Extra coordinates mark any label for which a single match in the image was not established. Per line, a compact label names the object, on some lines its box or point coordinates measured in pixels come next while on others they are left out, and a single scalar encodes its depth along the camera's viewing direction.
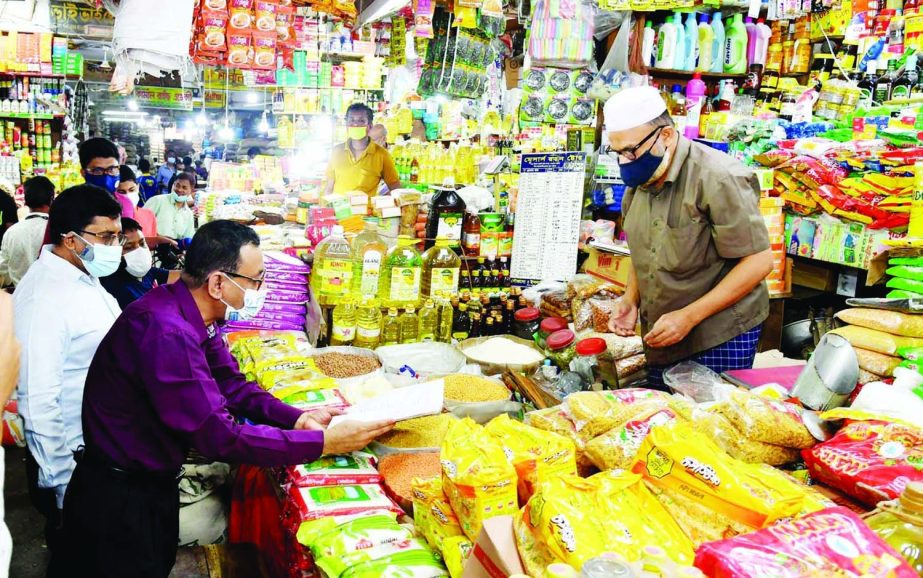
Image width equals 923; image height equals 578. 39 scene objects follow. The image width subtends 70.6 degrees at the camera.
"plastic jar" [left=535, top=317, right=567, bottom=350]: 3.38
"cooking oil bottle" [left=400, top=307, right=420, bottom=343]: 3.60
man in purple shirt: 1.82
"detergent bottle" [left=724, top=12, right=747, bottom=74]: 4.89
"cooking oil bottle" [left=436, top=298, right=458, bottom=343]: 3.73
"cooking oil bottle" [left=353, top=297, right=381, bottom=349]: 3.43
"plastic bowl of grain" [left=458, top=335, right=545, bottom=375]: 3.06
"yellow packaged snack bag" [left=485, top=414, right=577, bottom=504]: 1.47
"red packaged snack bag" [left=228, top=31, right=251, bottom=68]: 5.31
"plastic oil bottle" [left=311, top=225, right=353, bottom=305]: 3.50
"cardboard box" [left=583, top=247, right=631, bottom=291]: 3.98
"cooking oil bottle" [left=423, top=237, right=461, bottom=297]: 3.77
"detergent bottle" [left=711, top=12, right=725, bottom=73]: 4.86
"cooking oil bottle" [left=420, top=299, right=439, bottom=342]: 3.68
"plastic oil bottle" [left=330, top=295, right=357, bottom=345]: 3.41
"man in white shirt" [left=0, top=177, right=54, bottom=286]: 4.38
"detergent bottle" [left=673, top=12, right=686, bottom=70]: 4.66
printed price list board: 4.25
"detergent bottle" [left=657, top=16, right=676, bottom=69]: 4.63
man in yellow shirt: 6.04
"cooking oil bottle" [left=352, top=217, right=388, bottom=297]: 3.52
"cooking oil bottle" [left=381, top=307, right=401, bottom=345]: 3.55
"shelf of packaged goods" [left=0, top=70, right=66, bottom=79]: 8.50
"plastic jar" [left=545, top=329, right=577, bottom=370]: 3.18
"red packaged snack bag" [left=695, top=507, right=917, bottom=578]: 0.94
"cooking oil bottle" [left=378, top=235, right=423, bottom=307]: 3.55
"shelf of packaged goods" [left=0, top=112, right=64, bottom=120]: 8.60
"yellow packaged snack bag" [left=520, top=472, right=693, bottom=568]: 1.11
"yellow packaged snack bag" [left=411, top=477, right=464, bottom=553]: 1.51
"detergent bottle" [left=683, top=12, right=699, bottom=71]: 4.73
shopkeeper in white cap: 2.51
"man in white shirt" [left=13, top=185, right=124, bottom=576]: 2.37
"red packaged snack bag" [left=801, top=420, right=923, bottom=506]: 1.32
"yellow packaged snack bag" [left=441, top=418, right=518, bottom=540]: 1.36
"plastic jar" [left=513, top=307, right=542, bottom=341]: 3.81
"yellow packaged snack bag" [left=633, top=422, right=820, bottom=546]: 1.18
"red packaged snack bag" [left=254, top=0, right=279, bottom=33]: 5.40
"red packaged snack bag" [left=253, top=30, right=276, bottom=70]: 5.46
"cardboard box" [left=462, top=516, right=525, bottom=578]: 1.18
